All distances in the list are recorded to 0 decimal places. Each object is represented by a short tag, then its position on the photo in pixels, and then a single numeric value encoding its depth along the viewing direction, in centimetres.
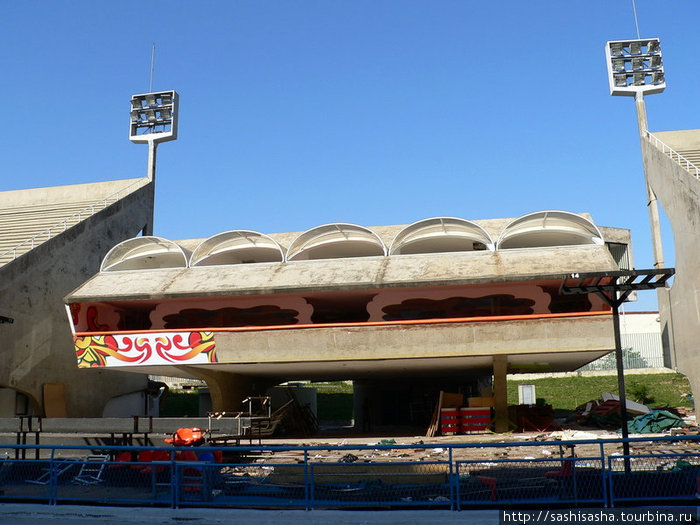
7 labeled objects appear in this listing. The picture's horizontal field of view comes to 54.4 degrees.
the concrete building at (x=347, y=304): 2403
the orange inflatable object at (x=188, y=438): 1409
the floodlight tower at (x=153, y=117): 4312
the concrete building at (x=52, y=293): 2869
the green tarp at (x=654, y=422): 2441
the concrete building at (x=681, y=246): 2764
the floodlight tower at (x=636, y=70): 3912
